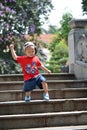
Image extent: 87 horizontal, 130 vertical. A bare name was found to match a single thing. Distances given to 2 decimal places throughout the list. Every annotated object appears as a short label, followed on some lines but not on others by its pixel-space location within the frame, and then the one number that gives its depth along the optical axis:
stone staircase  6.01
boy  6.59
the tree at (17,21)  19.89
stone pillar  8.77
